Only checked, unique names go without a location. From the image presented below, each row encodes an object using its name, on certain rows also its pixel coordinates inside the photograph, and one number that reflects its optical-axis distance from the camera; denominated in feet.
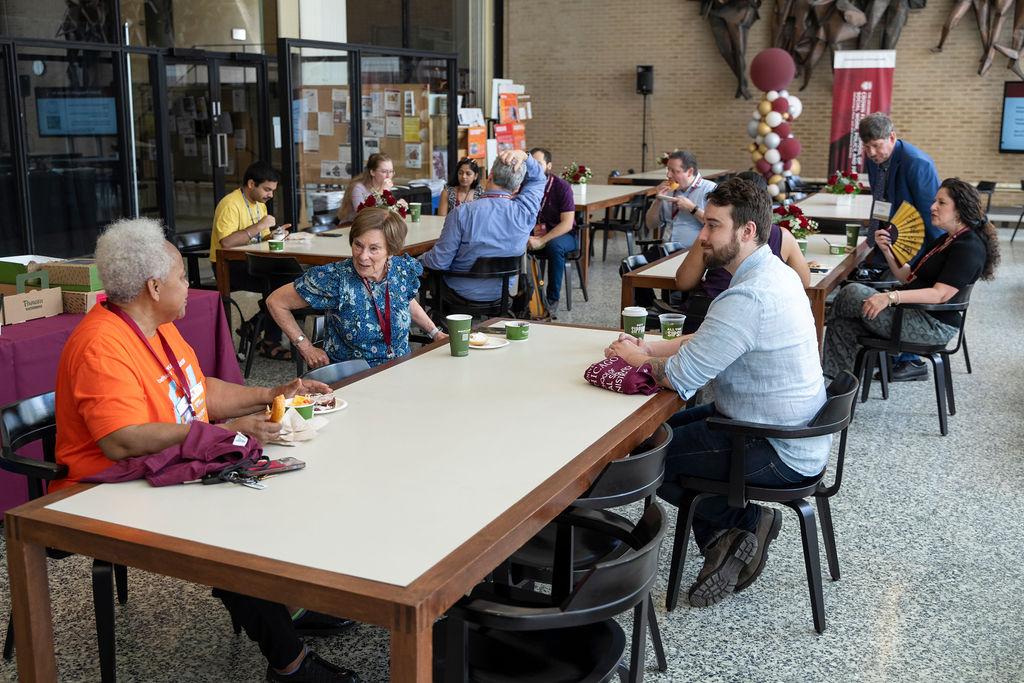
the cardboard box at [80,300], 13.52
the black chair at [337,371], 10.42
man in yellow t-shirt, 20.48
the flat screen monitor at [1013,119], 43.80
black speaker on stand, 48.85
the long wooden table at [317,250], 18.90
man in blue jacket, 19.75
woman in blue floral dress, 12.54
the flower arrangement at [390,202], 22.99
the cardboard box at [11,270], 14.01
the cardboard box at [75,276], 13.57
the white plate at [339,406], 9.10
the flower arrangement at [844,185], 26.91
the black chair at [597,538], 7.89
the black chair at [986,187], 38.58
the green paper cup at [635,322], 11.82
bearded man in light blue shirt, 9.88
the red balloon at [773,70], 43.19
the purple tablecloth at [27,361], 11.98
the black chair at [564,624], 6.39
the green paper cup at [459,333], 11.37
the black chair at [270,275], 18.10
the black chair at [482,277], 18.83
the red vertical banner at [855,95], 44.70
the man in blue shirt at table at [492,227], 18.86
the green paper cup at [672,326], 11.83
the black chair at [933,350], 16.46
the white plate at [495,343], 11.83
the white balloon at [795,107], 43.57
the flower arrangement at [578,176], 31.37
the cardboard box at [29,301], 12.73
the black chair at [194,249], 22.09
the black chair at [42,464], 8.01
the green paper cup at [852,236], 20.15
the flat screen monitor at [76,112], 24.85
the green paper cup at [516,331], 12.24
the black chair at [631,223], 31.30
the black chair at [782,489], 9.86
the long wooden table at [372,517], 5.89
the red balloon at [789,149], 42.50
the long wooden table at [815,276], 16.46
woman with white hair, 7.88
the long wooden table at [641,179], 39.14
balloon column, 42.45
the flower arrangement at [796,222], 19.79
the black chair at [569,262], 26.61
